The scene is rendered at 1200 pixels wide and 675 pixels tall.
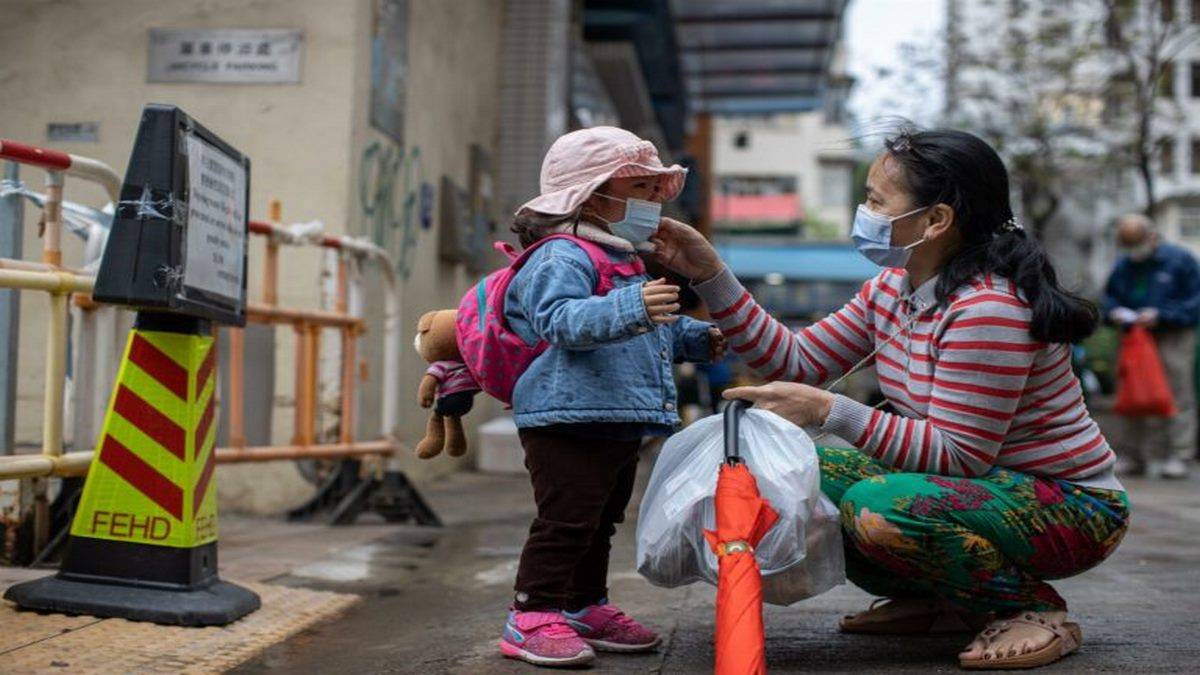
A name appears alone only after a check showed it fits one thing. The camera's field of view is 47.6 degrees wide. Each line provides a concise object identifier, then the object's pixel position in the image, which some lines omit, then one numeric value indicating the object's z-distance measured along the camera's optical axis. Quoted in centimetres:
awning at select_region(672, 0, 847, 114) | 1609
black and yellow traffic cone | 341
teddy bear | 324
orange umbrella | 252
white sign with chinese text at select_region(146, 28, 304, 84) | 651
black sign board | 328
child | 295
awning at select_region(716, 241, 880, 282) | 2692
